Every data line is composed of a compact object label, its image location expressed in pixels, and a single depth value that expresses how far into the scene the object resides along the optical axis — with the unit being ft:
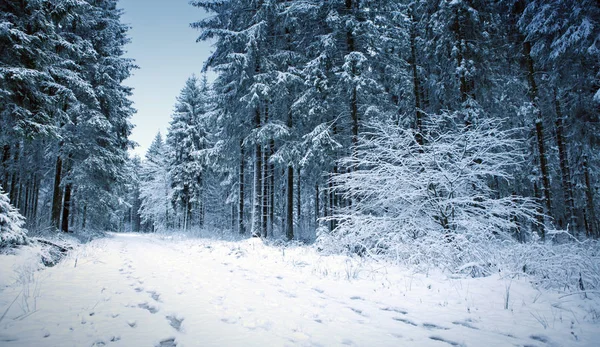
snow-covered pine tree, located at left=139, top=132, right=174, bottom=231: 112.06
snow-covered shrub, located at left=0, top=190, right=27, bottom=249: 18.01
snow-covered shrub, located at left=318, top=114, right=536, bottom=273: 17.72
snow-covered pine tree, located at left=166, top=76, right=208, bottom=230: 82.17
